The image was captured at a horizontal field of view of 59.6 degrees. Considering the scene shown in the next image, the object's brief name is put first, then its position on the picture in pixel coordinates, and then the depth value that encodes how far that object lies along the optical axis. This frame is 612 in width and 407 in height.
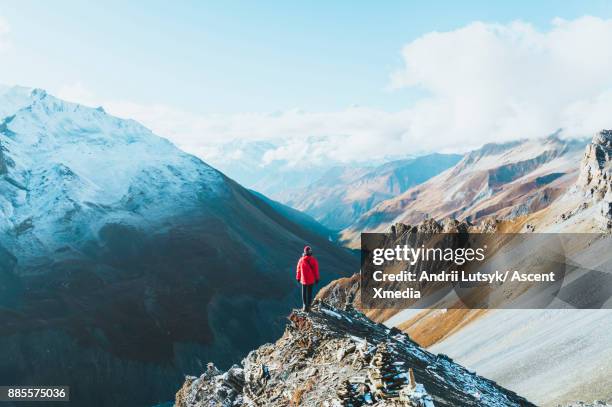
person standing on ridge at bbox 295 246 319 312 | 29.84
